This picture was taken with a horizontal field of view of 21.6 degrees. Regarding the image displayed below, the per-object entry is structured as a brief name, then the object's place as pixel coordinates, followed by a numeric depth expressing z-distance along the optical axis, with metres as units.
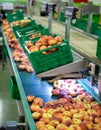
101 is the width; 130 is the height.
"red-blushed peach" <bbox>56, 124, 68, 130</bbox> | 2.50
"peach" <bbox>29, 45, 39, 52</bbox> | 2.81
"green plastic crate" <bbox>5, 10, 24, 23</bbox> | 6.82
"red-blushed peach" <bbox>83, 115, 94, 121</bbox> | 2.76
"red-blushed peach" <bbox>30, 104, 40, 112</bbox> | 2.90
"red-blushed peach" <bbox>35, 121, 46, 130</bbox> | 2.50
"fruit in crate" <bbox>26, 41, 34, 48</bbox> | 3.13
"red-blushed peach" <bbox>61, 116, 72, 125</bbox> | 2.64
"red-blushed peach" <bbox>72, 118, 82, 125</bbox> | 2.67
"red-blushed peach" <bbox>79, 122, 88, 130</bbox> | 2.52
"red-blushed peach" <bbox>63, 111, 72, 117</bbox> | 2.84
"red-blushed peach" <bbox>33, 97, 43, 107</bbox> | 3.05
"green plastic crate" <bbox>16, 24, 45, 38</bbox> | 4.58
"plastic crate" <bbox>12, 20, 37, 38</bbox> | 5.33
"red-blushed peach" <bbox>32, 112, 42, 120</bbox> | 2.73
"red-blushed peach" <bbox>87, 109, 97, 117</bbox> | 2.86
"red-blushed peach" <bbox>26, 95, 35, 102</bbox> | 3.17
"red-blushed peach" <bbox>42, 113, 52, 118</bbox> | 2.78
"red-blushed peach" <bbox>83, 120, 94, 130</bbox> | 2.56
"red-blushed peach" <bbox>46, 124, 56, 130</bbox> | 2.51
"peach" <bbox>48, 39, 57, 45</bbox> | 2.87
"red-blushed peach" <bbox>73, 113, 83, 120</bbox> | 2.78
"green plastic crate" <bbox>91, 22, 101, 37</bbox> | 6.75
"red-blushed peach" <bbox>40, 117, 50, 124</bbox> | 2.68
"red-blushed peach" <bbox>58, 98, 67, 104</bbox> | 3.18
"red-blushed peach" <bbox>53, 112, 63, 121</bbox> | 2.74
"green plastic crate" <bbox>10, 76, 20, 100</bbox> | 4.41
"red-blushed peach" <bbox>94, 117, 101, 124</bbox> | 2.73
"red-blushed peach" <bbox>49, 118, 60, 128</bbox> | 2.61
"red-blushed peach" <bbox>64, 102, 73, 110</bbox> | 3.02
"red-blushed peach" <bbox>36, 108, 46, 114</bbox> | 2.86
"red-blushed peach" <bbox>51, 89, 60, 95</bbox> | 3.49
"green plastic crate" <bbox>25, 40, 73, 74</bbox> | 2.54
